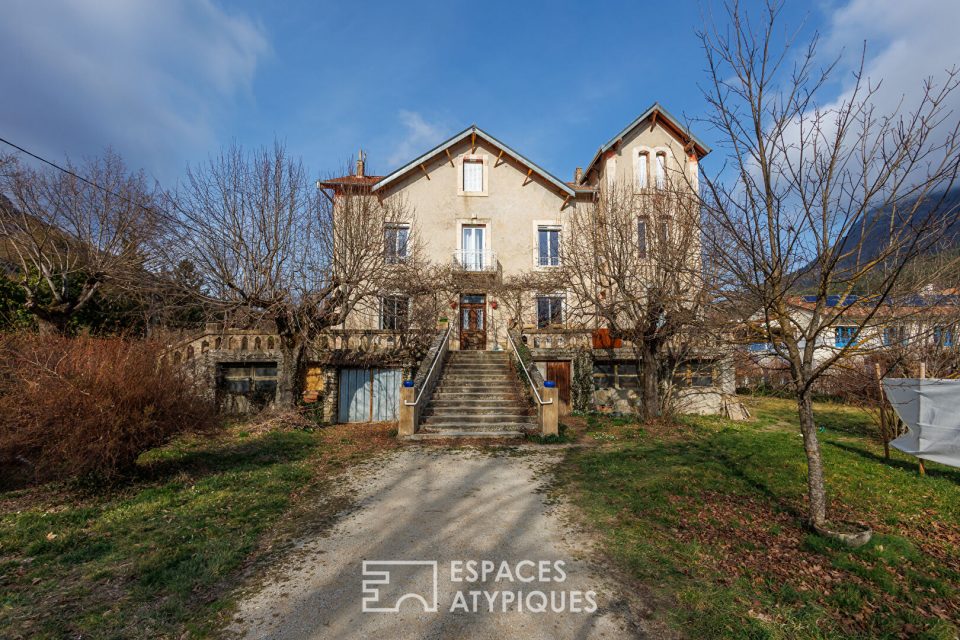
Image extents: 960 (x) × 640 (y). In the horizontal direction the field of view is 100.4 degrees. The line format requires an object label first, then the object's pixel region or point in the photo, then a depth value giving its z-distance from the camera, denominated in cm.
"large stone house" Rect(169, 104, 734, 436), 1380
